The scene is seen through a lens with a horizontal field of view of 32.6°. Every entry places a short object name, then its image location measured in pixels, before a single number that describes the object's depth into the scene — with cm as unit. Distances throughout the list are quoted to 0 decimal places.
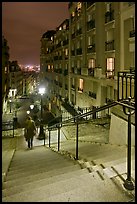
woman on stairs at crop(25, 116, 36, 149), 1199
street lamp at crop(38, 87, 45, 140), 1478
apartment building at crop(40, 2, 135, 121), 1510
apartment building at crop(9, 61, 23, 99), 7228
